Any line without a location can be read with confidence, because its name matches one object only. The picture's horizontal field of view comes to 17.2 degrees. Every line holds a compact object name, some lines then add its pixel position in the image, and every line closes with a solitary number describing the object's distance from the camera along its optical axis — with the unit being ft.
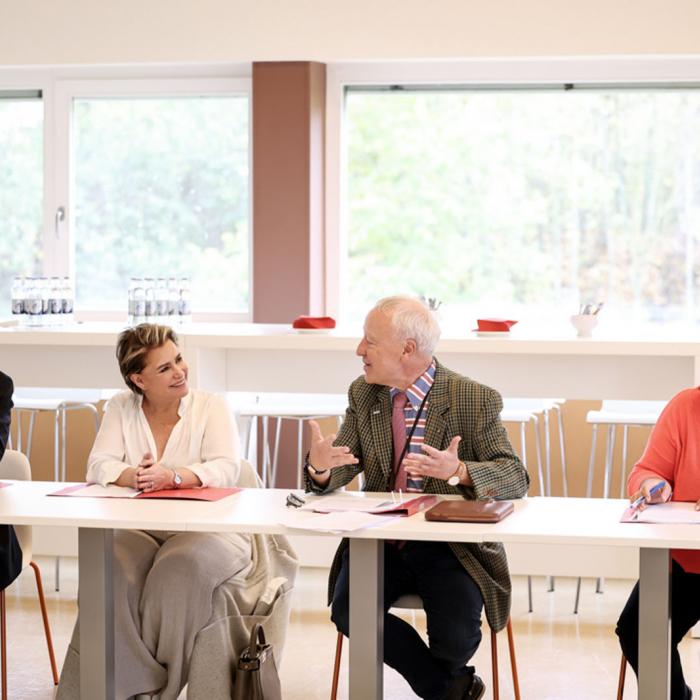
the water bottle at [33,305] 30.25
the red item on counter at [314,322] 28.74
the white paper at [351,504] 18.25
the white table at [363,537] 16.84
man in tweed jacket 18.98
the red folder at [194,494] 19.35
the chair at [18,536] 21.88
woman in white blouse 19.62
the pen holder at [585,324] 28.17
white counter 27.56
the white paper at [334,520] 17.09
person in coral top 18.83
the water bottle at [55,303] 30.51
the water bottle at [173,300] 30.49
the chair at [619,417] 29.78
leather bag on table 17.36
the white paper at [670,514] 17.40
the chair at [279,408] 30.87
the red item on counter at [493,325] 28.34
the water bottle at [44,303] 30.40
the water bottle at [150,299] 30.14
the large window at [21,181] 38.93
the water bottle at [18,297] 30.28
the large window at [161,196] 37.96
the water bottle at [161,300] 30.32
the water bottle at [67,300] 30.82
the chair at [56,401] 32.55
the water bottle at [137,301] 29.99
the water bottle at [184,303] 30.58
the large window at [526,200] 36.55
